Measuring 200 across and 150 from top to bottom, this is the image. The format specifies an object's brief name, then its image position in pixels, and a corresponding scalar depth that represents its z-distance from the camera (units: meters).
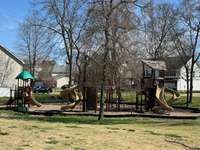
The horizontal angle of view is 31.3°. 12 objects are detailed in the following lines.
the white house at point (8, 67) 44.70
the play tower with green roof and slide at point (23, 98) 26.38
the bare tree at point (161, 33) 41.72
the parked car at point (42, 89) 60.56
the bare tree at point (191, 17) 34.79
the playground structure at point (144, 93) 24.88
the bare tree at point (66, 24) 36.42
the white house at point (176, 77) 60.89
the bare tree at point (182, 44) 37.74
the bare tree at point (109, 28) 18.48
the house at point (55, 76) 87.35
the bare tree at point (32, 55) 54.87
